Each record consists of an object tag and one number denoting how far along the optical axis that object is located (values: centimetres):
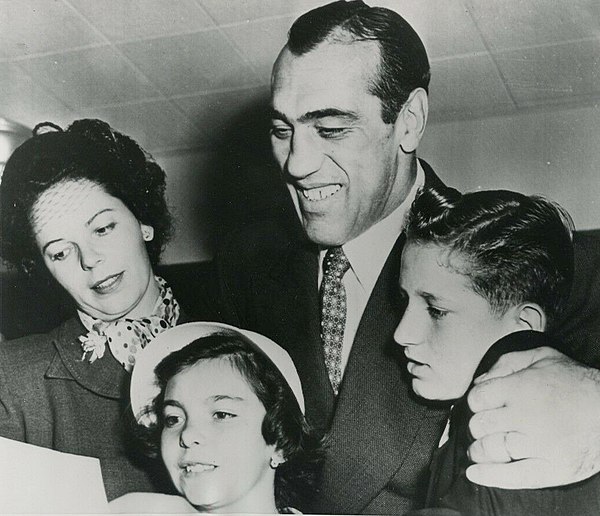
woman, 214
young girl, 196
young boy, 191
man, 196
